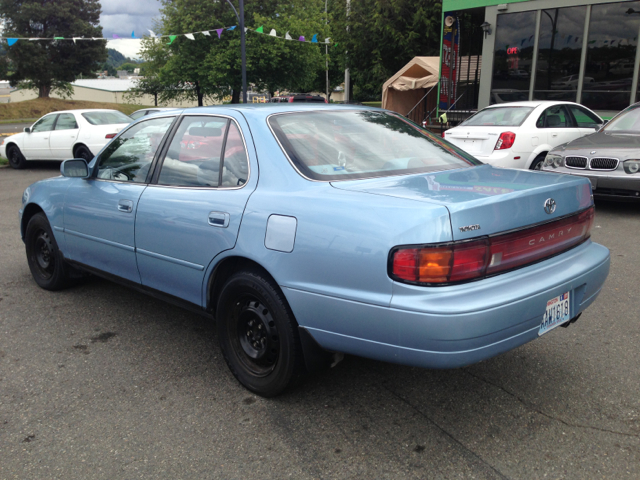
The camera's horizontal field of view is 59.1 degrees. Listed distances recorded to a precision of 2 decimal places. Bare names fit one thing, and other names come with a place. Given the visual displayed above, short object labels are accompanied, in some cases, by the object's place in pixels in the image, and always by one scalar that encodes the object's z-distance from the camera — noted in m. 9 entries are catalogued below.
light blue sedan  2.41
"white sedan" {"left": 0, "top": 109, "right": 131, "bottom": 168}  13.25
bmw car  7.40
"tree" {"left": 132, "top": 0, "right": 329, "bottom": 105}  27.91
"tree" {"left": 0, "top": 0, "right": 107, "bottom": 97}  50.00
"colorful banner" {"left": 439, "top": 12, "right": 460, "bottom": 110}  18.06
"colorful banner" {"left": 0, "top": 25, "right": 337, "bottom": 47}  19.71
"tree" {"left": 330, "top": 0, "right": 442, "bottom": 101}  21.69
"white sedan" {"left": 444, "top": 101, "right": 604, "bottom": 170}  8.85
